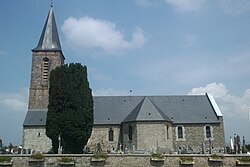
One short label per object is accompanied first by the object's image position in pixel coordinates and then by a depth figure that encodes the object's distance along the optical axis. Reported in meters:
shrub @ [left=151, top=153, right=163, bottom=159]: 17.97
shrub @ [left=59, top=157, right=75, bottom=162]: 17.89
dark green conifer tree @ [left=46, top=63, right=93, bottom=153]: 25.44
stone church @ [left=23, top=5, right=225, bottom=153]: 30.28
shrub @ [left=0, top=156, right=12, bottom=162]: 17.76
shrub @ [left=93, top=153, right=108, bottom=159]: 18.00
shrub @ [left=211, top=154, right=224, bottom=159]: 17.88
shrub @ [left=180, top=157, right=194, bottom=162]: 17.83
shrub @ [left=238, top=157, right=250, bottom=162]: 17.68
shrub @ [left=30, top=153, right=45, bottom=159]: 17.98
